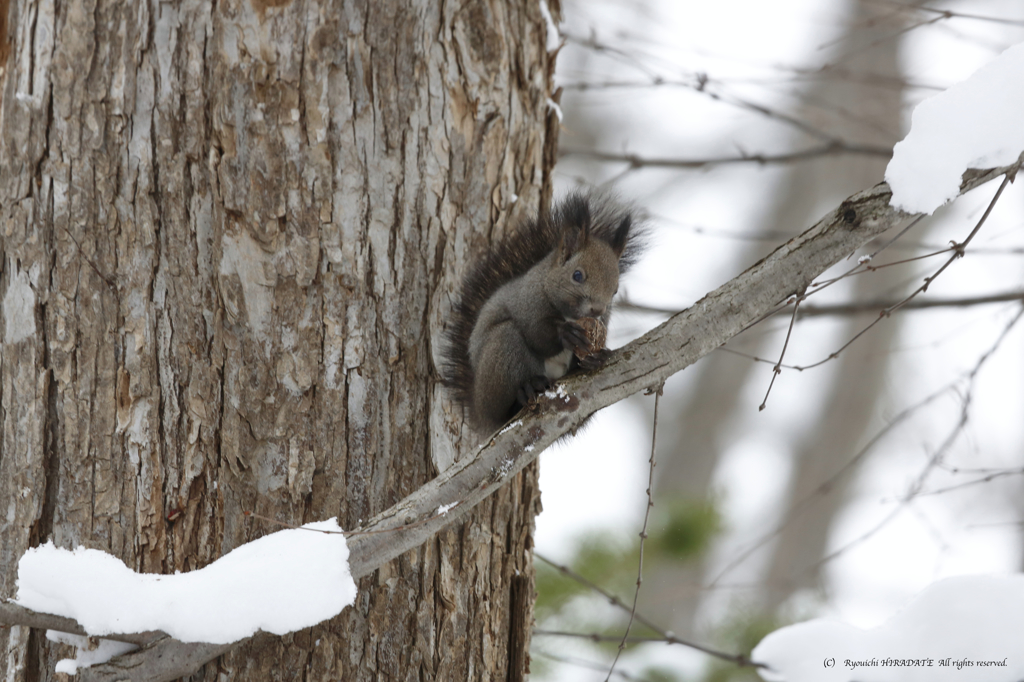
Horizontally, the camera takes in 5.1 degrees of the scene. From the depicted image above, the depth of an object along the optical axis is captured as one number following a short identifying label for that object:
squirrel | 7.60
